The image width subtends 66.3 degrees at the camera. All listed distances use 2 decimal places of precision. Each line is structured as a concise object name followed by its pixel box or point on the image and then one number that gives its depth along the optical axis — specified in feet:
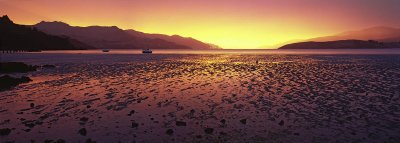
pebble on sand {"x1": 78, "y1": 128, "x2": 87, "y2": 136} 55.76
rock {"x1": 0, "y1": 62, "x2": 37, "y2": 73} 202.49
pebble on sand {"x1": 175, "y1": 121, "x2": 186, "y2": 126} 61.93
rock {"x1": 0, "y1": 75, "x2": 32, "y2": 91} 123.93
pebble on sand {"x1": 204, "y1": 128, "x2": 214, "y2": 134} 56.54
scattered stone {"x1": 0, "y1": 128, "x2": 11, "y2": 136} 54.29
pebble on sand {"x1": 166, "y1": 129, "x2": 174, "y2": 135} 55.77
